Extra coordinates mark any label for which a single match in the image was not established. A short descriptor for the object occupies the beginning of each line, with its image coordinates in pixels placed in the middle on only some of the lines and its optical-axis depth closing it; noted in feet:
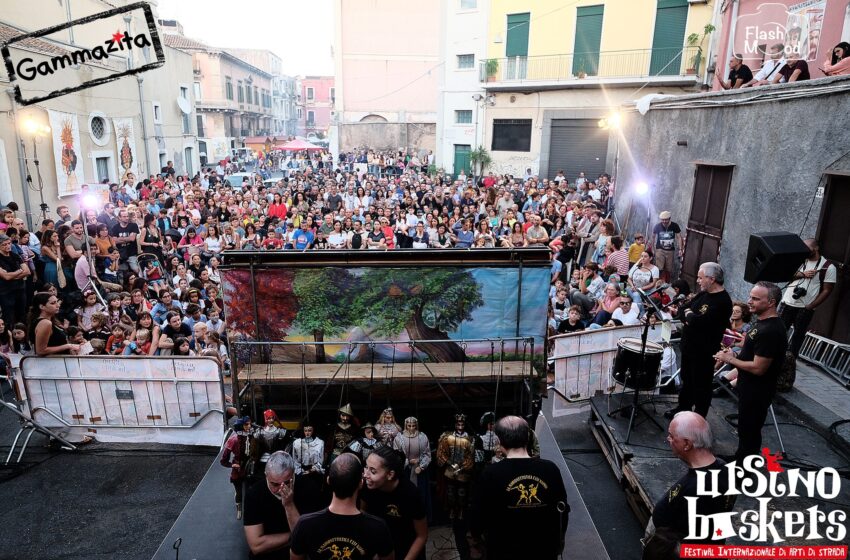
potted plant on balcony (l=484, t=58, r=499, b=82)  84.17
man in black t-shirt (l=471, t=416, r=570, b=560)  10.82
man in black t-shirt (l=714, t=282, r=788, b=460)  14.94
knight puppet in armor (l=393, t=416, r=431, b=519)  16.83
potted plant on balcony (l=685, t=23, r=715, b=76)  70.13
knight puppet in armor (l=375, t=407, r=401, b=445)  17.10
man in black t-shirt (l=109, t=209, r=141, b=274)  36.58
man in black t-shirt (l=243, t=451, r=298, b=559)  12.87
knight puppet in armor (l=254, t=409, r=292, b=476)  16.67
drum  19.40
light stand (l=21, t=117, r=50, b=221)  46.60
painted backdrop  18.61
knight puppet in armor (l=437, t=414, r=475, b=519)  16.76
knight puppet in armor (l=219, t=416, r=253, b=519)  16.35
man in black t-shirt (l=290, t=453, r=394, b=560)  9.89
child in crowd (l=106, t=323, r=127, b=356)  24.75
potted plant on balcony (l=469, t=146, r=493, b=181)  89.40
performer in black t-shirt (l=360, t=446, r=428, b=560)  12.30
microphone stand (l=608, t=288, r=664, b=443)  18.54
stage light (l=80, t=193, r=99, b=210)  32.42
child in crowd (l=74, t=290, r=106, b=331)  27.45
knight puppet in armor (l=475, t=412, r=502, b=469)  17.28
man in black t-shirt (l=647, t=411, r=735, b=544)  10.46
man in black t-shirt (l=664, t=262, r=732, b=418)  17.04
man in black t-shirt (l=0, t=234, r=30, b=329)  27.99
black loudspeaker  19.30
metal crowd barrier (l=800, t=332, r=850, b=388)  22.89
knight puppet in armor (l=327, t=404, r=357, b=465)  17.10
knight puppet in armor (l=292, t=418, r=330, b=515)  16.74
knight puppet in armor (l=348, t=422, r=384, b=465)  16.15
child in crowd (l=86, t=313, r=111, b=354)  25.36
